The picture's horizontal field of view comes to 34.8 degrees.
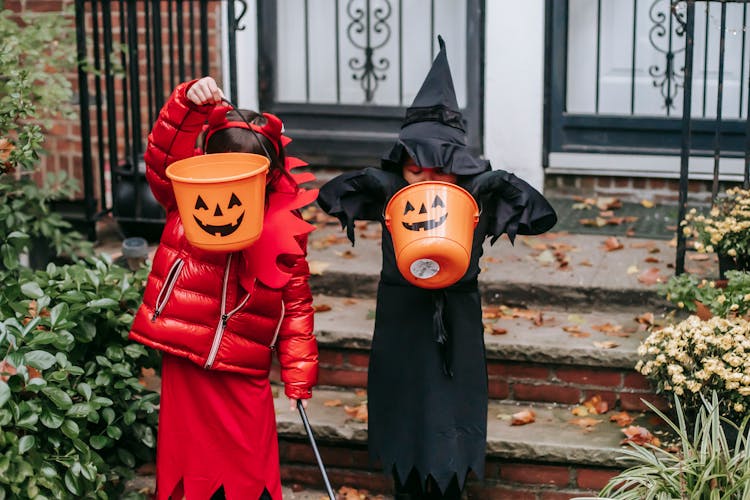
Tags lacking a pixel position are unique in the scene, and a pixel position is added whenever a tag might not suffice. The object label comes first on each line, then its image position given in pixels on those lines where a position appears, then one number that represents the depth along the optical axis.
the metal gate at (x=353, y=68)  6.78
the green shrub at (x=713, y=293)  4.58
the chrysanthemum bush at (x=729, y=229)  4.79
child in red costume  3.81
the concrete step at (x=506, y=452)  4.52
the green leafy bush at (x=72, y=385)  3.84
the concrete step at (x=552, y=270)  5.34
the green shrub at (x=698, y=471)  3.75
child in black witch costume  3.99
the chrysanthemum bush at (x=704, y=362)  4.13
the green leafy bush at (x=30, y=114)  4.59
